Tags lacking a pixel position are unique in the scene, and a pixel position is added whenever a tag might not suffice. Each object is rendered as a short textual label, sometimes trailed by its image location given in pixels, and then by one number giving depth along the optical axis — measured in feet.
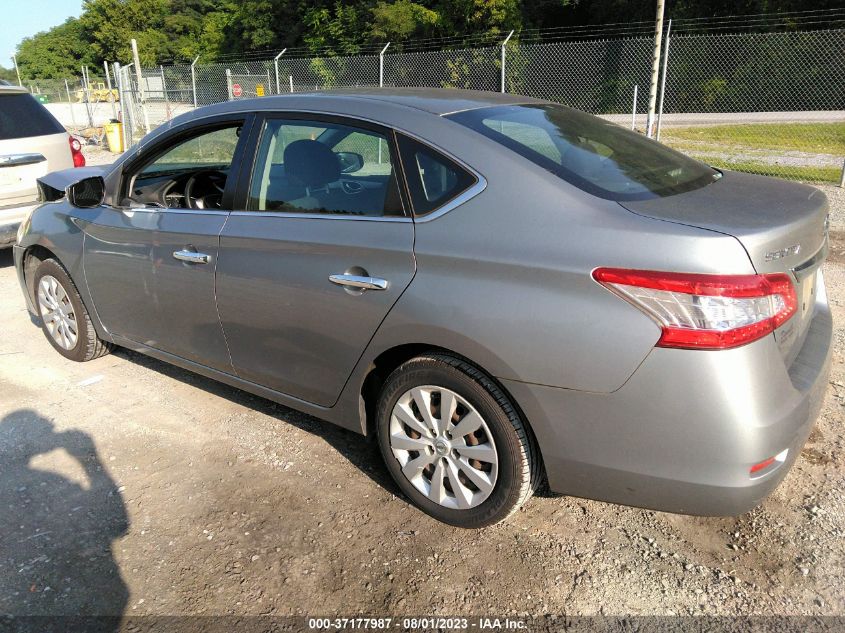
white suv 20.20
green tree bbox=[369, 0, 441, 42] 115.96
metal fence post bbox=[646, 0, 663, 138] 34.58
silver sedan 6.81
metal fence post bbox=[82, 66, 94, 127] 74.38
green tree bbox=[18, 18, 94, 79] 263.29
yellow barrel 58.29
